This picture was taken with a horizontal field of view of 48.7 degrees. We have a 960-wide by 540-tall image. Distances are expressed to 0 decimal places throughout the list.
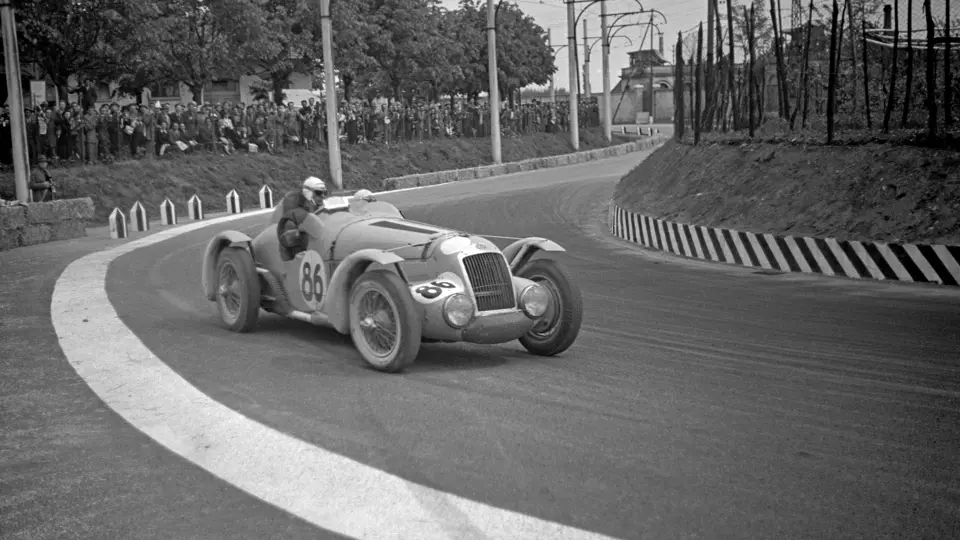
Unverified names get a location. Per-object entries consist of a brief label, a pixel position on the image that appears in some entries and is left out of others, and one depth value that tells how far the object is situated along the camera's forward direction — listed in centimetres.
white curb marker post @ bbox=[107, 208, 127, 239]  2373
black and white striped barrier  1423
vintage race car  855
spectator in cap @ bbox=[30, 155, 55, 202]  2584
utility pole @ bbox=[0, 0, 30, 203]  2311
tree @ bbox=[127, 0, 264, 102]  3669
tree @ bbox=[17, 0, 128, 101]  3172
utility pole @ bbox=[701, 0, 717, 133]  2364
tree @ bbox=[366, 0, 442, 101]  5203
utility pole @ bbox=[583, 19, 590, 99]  7552
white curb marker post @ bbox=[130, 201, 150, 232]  2562
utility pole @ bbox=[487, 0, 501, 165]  4456
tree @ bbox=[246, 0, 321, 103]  4094
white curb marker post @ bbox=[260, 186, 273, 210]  3278
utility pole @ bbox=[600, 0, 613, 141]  5901
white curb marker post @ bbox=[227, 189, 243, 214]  3125
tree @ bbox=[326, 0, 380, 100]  4666
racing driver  1016
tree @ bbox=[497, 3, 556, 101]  7344
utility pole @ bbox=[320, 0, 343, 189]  3441
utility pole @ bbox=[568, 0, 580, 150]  5278
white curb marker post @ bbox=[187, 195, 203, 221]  2894
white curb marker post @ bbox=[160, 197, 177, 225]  2730
